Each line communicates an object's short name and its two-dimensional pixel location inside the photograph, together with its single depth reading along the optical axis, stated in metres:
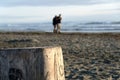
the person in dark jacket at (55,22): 22.03
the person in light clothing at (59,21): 21.89
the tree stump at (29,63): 2.40
